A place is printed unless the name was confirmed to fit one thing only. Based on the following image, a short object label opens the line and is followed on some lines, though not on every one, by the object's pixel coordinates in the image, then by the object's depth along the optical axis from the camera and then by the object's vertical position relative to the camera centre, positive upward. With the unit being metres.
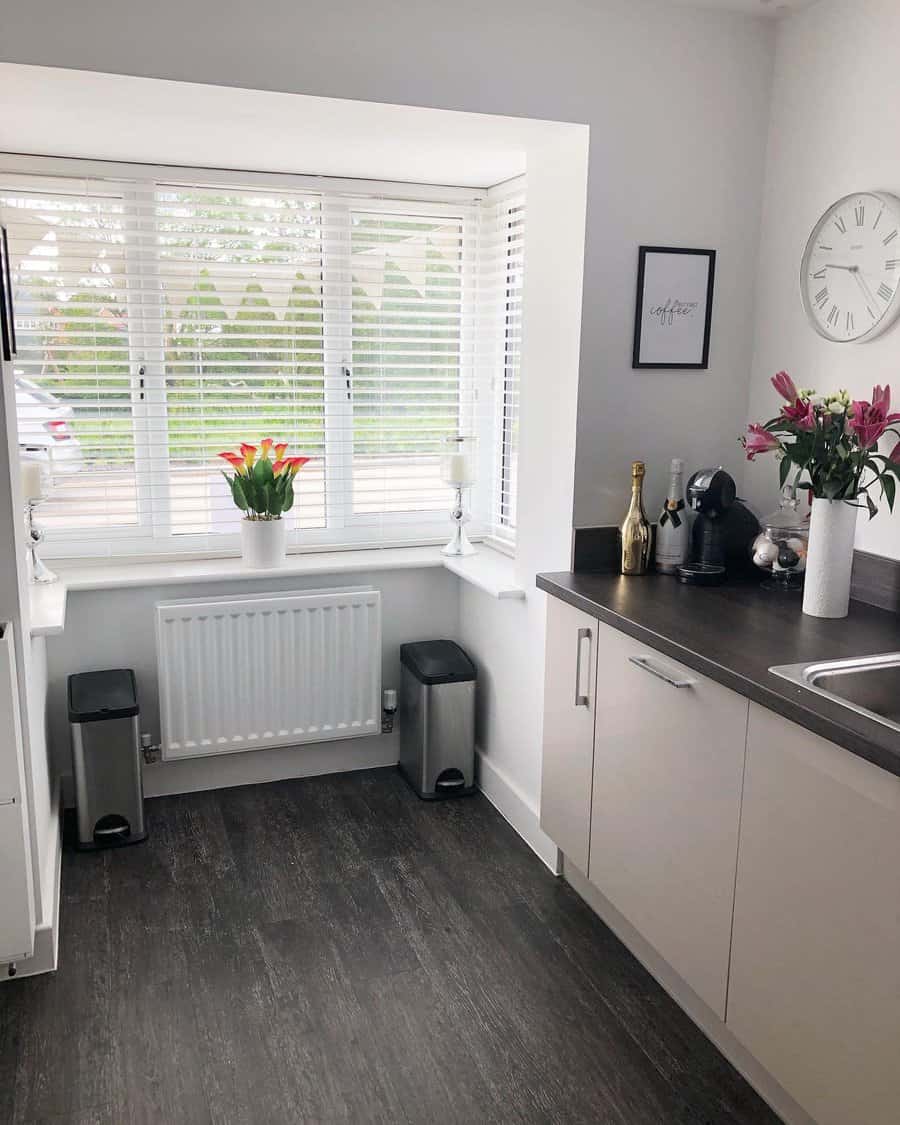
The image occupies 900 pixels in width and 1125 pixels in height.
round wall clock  2.34 +0.30
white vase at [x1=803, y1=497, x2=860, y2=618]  2.24 -0.39
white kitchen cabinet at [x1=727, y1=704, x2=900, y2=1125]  1.59 -0.94
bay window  3.22 +0.10
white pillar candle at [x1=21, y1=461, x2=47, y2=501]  2.98 -0.31
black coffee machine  2.63 -0.38
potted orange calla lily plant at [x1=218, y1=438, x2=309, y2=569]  3.31 -0.39
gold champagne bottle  2.73 -0.41
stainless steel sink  1.84 -0.57
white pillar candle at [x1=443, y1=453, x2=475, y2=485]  3.47 -0.30
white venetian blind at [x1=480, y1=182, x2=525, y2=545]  3.46 +0.18
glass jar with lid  2.53 -0.40
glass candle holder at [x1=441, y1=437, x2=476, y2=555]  3.47 -0.32
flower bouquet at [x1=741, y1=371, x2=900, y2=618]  2.17 -0.16
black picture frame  2.72 +0.20
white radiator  3.31 -1.00
